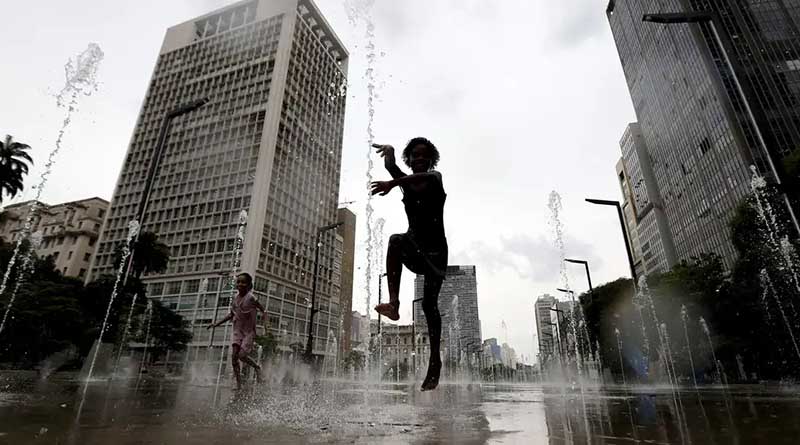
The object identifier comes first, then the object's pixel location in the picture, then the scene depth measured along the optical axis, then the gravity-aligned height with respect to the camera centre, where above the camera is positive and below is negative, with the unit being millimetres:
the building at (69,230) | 73938 +26275
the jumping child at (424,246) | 3828 +1168
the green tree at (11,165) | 29100 +14671
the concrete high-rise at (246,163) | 61906 +35350
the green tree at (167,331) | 42781 +4524
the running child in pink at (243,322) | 7758 +993
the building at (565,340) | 59906 +5429
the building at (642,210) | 84562 +36810
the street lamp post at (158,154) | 11180 +6482
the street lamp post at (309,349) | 20273 +1299
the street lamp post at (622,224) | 17656 +6443
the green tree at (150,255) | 40812 +11960
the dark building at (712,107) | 52750 +37896
